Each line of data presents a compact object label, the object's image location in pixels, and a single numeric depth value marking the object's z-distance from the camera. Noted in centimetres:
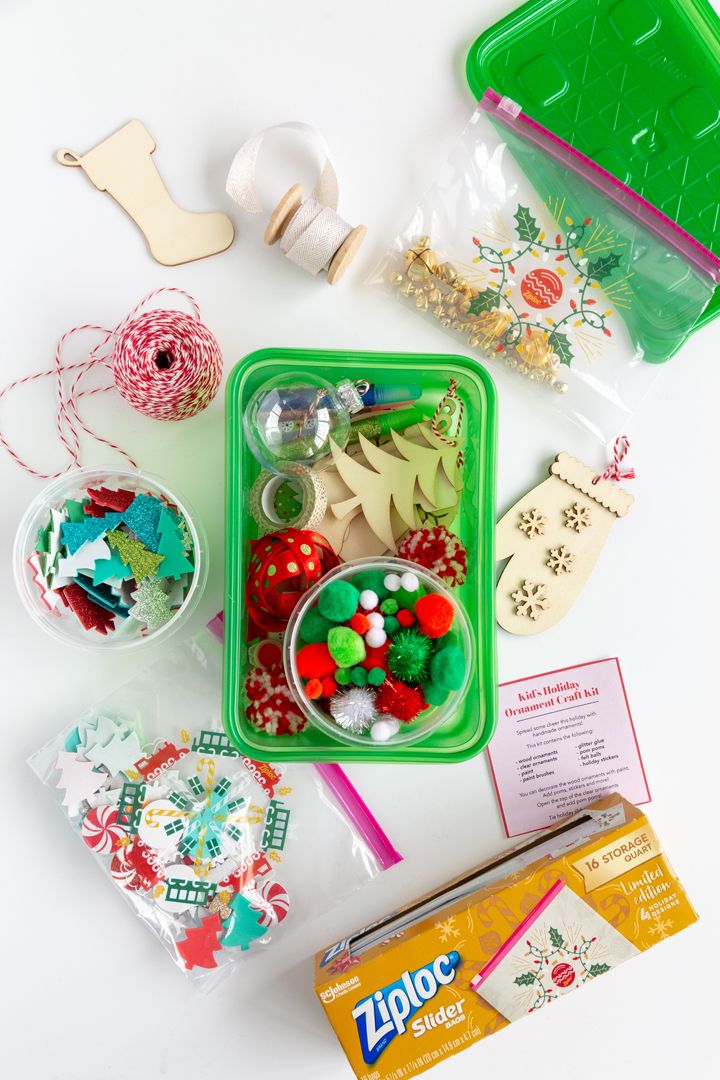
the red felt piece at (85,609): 78
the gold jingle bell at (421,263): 87
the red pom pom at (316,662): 67
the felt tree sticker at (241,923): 85
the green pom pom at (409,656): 66
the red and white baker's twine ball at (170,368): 76
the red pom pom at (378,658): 67
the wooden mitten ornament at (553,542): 89
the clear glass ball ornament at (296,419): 75
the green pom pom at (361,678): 66
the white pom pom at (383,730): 66
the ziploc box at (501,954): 75
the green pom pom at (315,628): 68
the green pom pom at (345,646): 65
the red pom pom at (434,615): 66
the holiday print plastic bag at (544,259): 89
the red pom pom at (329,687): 67
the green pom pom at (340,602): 66
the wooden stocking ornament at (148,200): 86
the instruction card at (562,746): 90
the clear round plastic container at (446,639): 69
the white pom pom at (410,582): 68
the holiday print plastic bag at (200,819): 85
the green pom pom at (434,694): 67
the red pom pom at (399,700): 66
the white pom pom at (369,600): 67
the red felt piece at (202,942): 85
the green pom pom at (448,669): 66
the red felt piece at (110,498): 77
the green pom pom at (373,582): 69
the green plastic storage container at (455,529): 75
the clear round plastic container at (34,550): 80
